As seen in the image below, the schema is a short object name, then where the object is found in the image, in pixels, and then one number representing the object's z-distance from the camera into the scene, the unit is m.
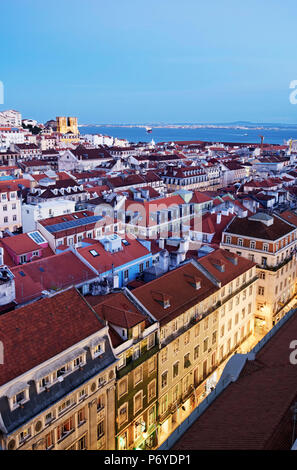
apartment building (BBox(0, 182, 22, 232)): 65.44
